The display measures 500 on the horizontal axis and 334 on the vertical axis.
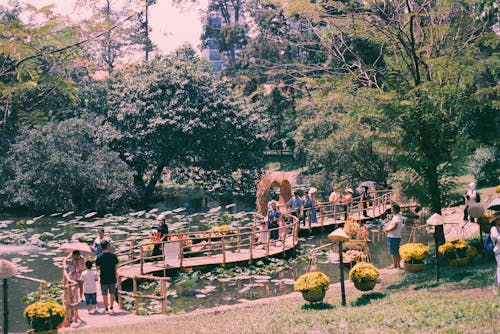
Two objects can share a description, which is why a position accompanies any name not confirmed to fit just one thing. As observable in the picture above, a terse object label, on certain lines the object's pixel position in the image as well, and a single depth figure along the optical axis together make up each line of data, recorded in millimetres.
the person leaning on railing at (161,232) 18938
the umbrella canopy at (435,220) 13742
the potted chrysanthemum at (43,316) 10594
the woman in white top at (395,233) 16344
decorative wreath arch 24312
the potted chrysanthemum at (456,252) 15266
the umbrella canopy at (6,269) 10391
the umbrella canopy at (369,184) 32703
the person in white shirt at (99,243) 16336
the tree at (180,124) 36531
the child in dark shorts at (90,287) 13719
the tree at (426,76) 15852
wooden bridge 17998
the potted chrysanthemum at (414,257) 15742
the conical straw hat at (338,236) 12227
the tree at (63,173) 34719
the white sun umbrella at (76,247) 14146
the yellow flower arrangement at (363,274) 13500
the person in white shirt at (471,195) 19062
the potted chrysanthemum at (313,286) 12797
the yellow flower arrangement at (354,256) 17859
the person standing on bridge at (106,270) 13742
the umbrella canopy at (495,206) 13898
